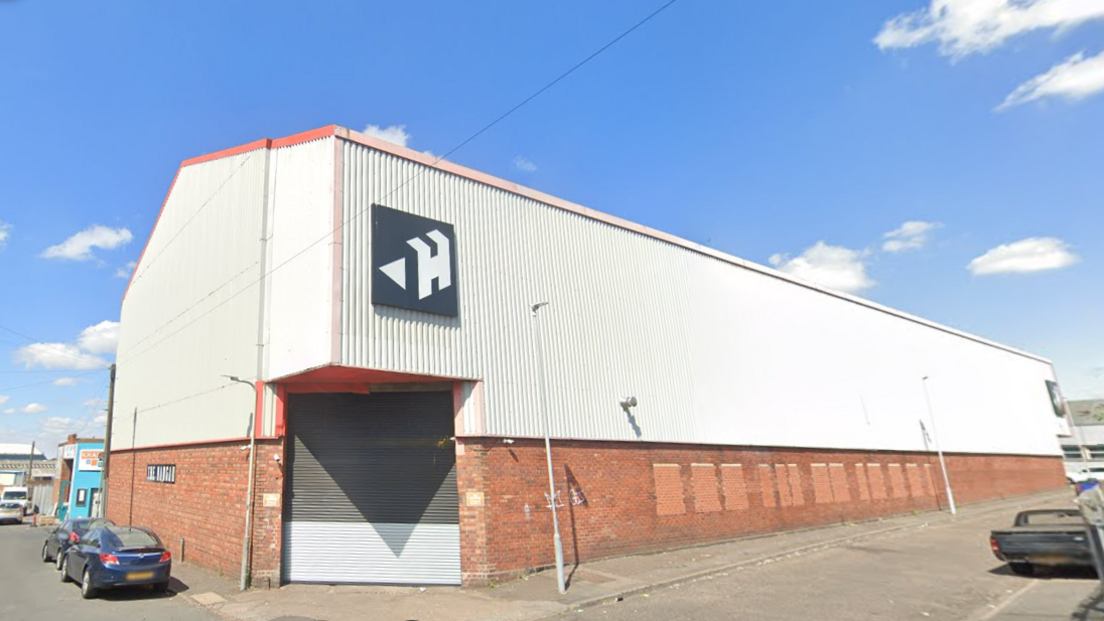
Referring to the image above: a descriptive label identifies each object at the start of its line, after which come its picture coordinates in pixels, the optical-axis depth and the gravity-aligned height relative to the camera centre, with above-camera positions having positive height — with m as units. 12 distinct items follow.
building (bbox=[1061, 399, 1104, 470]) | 67.00 -2.49
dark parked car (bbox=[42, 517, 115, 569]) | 15.48 -1.08
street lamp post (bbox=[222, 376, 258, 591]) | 13.33 -0.84
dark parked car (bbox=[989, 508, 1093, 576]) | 13.12 -2.57
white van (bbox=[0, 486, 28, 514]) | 45.81 +0.38
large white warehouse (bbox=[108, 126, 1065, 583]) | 14.00 +2.46
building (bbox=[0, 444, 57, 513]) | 50.44 +2.62
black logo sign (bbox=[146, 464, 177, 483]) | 18.87 +0.54
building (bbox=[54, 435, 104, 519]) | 35.72 +0.93
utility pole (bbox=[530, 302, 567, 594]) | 12.88 -1.86
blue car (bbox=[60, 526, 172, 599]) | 12.60 -1.45
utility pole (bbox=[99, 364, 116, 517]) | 26.70 +1.20
